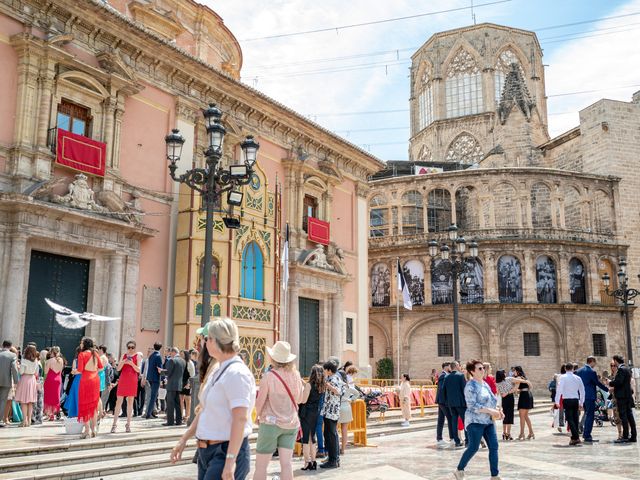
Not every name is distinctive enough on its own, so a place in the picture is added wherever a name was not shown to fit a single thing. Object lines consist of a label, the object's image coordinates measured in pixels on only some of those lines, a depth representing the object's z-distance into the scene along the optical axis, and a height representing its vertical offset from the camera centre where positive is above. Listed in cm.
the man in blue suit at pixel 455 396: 1141 -70
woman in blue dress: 1057 -67
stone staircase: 807 -139
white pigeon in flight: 1292 +82
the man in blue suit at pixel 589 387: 1242 -60
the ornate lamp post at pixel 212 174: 1181 +347
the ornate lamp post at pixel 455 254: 1920 +318
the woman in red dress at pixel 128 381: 1152 -44
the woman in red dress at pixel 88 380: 996 -36
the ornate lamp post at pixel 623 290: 2502 +269
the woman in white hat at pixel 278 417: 601 -57
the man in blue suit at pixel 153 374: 1380 -37
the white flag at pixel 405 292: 2371 +237
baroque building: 1492 +443
